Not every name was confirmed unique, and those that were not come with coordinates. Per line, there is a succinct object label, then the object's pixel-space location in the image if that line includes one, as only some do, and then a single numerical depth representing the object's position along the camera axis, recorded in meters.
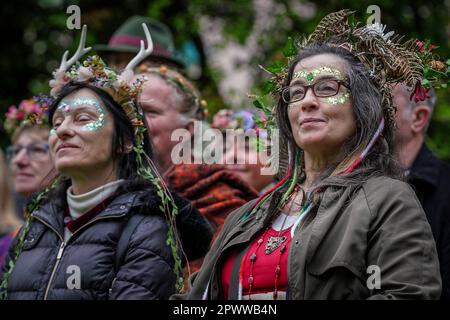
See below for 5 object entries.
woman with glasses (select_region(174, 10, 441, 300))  3.36
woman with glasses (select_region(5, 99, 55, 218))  6.73
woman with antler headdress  4.28
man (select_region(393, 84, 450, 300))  4.95
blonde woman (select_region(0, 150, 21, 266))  6.79
